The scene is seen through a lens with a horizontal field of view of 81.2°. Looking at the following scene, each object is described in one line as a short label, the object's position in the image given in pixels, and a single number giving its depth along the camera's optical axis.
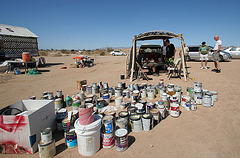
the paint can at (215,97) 4.79
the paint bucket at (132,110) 3.65
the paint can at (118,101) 4.76
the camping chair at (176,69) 8.14
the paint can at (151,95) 5.23
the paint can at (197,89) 4.86
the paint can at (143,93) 5.40
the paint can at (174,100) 4.12
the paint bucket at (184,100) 4.44
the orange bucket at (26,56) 12.30
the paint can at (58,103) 4.59
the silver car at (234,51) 17.45
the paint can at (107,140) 2.78
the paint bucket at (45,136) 2.60
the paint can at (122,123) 3.13
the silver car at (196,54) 15.94
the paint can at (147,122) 3.26
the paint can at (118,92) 5.51
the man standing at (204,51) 10.58
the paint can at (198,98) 4.59
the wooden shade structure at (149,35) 7.89
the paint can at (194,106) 4.22
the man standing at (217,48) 8.83
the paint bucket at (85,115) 2.60
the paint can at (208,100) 4.39
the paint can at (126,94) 5.46
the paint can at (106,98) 4.98
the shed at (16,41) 14.89
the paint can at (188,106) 4.24
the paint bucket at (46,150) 2.51
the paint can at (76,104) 4.28
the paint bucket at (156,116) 3.57
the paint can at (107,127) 2.85
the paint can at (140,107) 3.63
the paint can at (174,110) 3.84
